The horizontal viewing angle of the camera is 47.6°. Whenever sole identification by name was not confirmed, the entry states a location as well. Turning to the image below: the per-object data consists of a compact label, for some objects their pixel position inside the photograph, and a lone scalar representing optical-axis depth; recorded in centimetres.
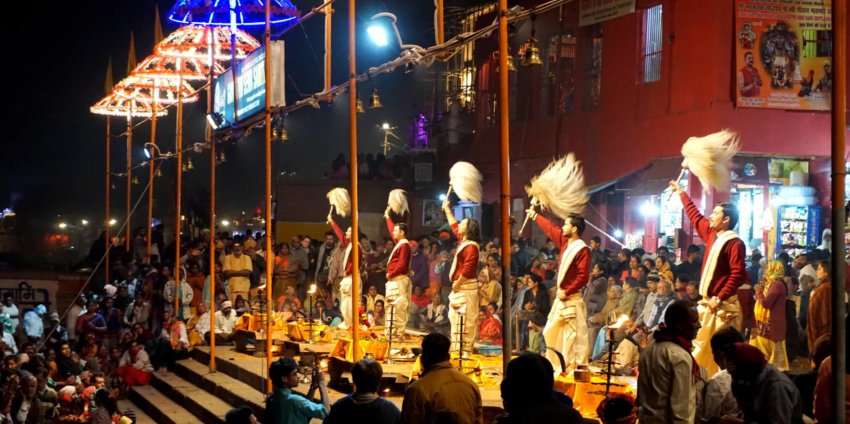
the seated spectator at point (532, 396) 518
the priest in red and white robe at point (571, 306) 1170
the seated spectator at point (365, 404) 675
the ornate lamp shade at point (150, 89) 2719
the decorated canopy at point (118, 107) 2992
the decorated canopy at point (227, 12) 1956
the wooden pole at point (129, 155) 2969
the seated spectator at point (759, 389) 616
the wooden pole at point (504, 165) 879
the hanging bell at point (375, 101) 1366
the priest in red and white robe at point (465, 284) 1415
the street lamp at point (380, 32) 1252
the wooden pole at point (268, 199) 1441
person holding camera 834
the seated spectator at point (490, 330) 1628
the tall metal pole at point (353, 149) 1252
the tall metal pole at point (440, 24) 1176
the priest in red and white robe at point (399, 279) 1645
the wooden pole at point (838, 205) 574
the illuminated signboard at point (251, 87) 1605
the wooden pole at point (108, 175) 3178
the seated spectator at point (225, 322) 2045
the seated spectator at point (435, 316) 1808
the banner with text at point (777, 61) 1858
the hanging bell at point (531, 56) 942
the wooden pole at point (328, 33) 1514
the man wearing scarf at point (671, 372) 648
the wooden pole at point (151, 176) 2493
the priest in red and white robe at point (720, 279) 1016
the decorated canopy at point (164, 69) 2588
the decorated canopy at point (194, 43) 2444
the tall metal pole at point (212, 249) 1695
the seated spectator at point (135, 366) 1972
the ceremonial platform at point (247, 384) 1069
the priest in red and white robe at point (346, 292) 1827
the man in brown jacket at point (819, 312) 1163
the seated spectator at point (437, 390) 655
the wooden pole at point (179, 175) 1997
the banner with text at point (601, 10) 2097
